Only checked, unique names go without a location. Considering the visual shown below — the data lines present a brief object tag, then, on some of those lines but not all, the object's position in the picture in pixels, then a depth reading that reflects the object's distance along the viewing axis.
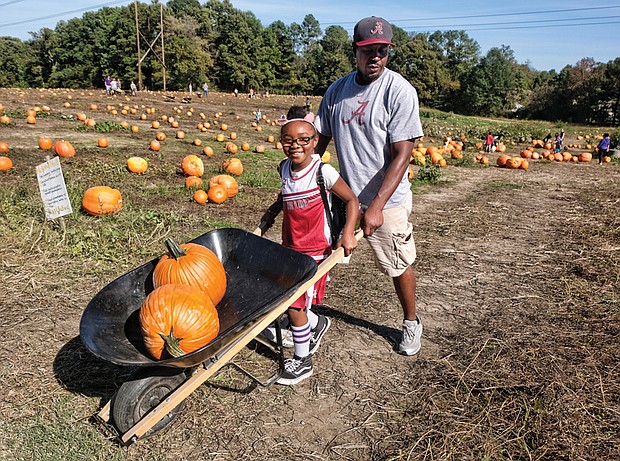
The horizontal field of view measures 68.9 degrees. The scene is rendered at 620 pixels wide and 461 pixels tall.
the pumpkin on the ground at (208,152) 11.88
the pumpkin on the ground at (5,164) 8.34
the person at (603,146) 15.72
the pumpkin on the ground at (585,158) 15.63
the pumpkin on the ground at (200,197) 7.51
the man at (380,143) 2.97
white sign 5.01
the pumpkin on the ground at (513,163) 13.60
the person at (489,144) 17.81
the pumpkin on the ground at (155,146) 11.91
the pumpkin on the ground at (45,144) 10.81
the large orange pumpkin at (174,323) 2.45
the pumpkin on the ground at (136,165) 9.13
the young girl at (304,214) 2.90
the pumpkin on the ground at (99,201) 6.17
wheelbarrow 2.43
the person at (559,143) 18.49
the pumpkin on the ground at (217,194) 7.54
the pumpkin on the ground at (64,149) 9.87
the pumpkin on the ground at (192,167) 9.07
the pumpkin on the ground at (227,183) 7.84
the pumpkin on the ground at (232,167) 9.77
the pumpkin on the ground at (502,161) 14.08
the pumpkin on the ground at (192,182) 8.18
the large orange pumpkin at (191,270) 2.81
